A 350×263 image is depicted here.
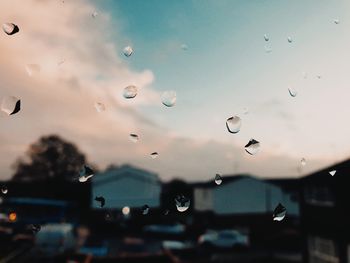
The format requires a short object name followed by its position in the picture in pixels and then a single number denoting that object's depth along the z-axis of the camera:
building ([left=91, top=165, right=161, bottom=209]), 50.97
